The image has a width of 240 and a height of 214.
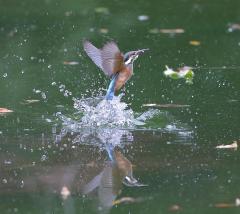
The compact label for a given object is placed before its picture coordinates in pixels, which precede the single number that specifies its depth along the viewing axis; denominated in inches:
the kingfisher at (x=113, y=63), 457.8
